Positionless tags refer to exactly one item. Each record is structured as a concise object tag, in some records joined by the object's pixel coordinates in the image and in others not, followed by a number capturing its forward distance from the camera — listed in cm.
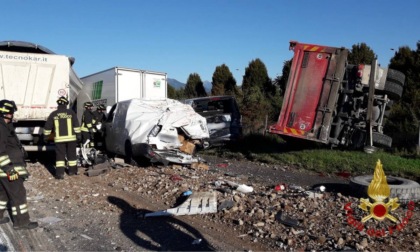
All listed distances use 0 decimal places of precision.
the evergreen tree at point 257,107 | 1800
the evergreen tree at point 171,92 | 3481
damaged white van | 937
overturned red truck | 918
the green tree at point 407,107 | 1098
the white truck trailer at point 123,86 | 1400
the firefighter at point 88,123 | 1084
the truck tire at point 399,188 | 637
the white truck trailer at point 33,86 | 998
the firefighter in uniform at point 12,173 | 532
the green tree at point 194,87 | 3209
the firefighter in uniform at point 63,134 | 892
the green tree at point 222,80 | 2884
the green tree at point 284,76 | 2278
